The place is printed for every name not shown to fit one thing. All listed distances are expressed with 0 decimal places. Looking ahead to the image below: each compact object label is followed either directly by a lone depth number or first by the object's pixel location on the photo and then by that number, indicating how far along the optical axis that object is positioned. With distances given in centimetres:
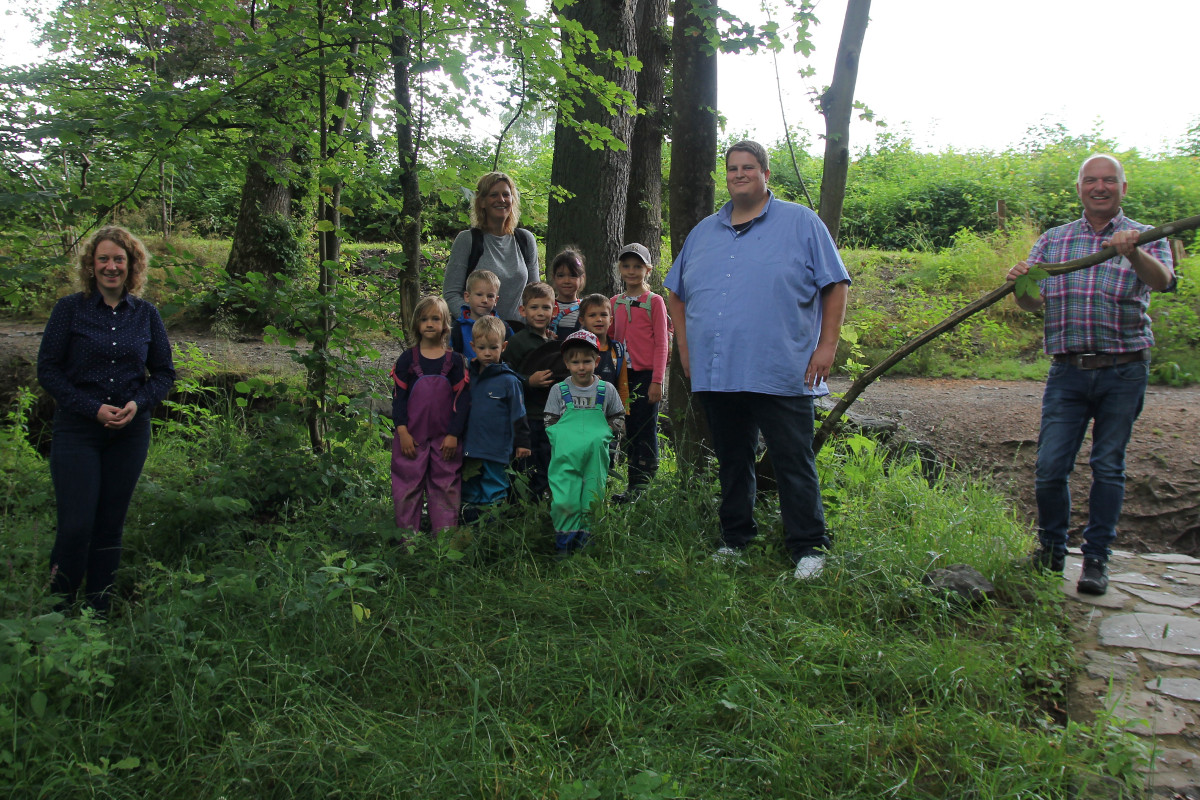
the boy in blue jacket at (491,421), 414
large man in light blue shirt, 367
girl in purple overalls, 413
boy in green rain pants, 404
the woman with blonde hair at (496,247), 454
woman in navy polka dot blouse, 347
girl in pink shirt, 477
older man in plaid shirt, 373
